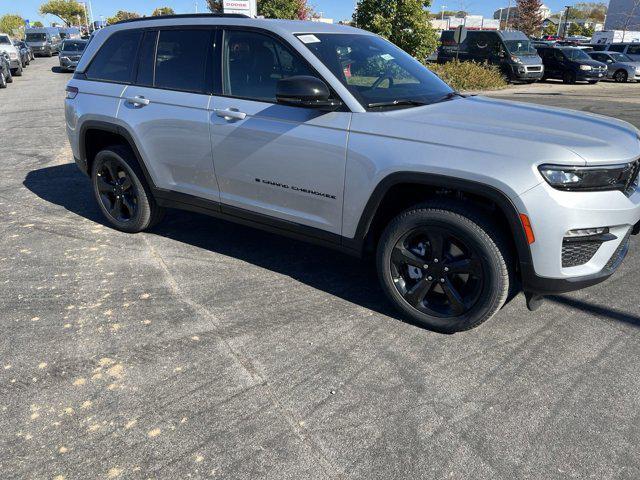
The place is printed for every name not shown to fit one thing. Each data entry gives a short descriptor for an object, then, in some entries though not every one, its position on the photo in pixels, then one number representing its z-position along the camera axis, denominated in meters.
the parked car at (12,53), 22.52
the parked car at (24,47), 30.39
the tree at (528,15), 50.44
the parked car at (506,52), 21.36
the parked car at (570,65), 22.12
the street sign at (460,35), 18.74
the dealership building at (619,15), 52.62
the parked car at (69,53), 25.30
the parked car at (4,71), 18.37
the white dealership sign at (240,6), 14.32
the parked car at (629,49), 25.98
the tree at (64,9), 99.06
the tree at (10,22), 90.44
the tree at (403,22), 18.11
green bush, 19.36
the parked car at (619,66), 23.94
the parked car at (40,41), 39.66
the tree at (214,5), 30.84
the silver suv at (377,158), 2.93
